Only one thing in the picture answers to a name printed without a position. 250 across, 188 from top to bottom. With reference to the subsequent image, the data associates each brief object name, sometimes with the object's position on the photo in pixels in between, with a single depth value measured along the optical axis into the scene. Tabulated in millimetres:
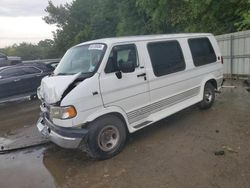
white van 3199
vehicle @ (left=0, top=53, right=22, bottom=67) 12537
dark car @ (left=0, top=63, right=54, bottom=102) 7745
